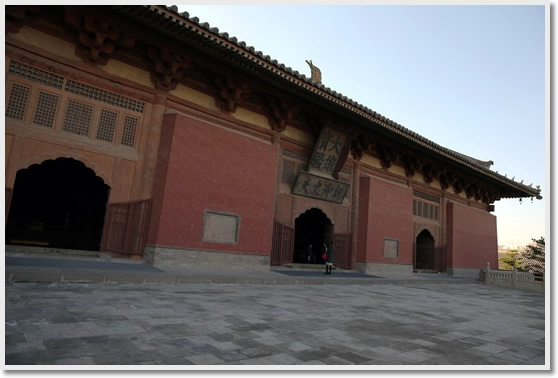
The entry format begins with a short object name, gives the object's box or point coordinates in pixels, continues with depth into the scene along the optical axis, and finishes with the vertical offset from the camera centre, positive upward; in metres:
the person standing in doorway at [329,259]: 10.84 -0.02
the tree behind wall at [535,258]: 24.45 +1.23
